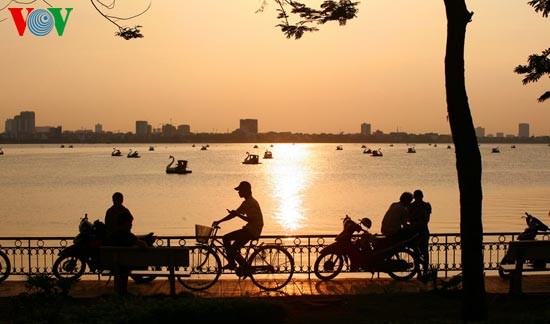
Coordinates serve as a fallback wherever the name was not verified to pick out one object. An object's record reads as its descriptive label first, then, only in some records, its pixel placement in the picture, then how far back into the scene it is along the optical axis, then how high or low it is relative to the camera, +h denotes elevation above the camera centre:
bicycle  13.99 -2.21
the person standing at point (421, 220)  15.48 -1.59
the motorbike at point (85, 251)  14.33 -2.02
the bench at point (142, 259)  12.94 -1.95
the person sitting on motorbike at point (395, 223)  15.23 -1.59
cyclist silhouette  13.97 -1.54
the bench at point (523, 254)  13.28 -1.88
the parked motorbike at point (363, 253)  15.01 -2.12
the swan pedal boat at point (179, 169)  112.38 -4.04
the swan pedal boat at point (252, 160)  155.88 -3.78
